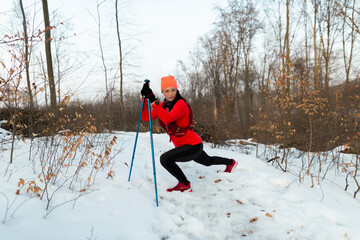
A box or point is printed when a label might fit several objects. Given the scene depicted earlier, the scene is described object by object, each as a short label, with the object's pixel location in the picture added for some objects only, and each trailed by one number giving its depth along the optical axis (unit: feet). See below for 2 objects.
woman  10.51
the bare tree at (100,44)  42.96
